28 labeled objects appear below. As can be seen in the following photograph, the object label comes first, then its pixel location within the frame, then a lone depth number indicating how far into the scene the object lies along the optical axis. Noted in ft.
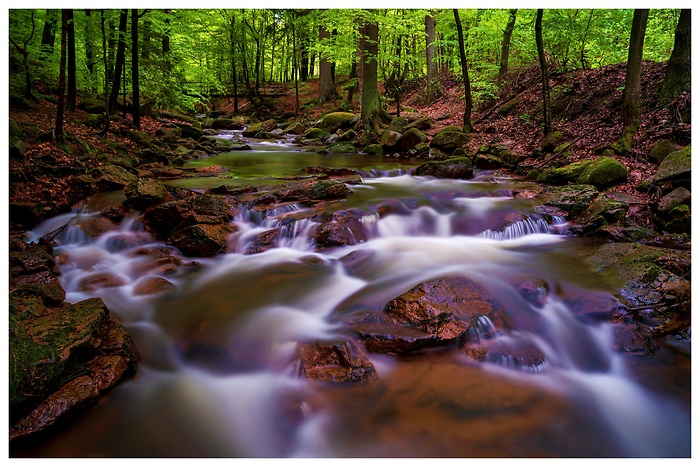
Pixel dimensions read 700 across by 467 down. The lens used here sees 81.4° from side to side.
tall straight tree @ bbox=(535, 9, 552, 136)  32.17
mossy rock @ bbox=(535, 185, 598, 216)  22.45
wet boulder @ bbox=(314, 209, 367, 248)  19.98
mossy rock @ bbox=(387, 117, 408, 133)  49.16
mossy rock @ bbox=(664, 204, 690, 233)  19.11
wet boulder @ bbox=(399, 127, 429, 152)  44.29
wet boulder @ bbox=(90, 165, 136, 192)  24.54
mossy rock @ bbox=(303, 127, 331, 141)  56.75
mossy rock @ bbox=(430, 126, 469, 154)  40.86
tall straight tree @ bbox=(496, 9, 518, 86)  46.61
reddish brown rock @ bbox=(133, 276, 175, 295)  15.49
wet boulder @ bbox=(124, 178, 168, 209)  21.70
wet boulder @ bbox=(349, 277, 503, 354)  11.76
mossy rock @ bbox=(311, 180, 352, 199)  24.87
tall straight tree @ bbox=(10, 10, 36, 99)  34.74
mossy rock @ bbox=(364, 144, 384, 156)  45.75
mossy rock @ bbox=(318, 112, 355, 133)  58.85
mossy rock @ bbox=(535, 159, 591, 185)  26.73
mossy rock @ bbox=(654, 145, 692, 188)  20.81
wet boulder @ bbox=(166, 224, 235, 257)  18.84
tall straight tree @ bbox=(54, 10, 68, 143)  24.88
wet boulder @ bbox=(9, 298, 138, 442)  8.54
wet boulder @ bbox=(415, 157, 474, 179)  31.99
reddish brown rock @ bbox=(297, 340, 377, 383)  10.72
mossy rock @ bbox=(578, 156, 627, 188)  24.61
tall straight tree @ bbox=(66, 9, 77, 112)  29.43
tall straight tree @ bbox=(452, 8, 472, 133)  38.99
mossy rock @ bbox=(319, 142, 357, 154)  46.87
